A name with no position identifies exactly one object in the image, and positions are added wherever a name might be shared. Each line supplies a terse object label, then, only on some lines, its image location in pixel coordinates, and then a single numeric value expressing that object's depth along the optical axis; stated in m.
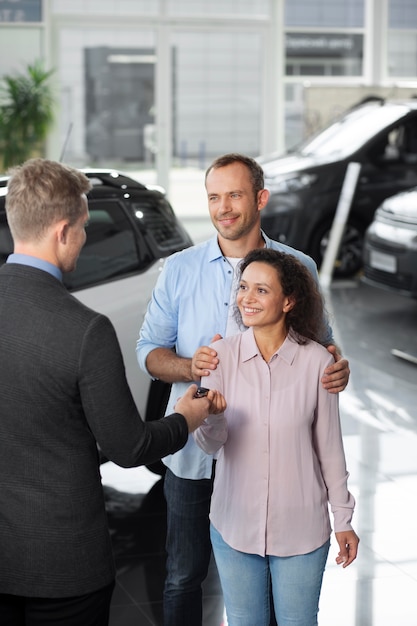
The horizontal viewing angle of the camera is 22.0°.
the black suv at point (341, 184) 11.55
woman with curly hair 2.74
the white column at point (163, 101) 17.22
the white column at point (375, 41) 18.05
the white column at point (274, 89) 17.67
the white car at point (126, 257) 4.98
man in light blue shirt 3.21
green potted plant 15.99
